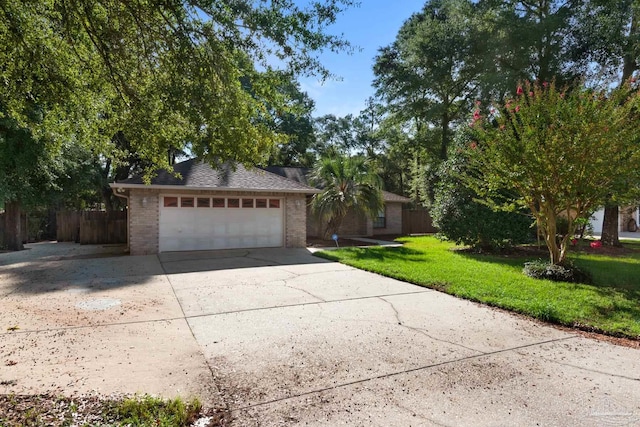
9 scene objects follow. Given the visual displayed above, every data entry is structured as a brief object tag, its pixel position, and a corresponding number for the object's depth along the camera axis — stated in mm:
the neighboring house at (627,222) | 25703
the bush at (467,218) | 11523
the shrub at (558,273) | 7641
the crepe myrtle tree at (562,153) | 6762
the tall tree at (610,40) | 13828
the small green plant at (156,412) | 2588
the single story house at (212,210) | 11984
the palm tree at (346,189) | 14320
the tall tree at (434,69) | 17938
